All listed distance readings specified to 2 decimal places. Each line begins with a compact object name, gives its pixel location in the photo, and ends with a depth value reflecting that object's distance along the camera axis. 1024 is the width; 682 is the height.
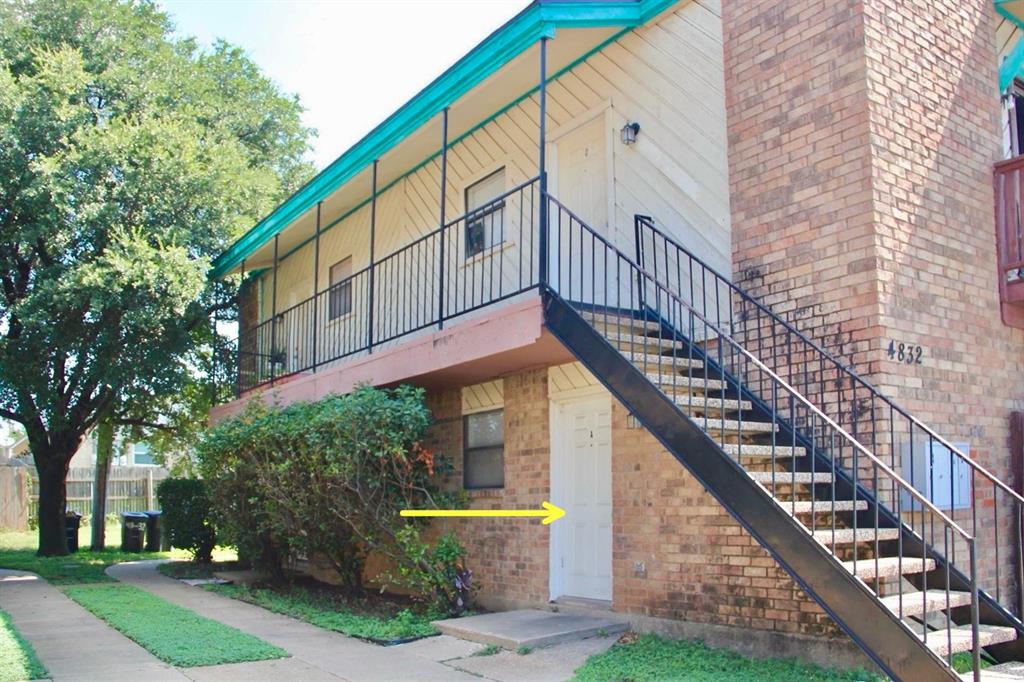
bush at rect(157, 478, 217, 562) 15.67
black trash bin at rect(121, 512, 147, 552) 18.86
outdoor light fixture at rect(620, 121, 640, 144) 8.87
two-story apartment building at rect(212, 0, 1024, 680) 6.34
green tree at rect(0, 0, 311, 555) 13.29
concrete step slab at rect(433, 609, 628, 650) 7.64
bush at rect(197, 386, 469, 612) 9.12
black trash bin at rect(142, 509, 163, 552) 19.08
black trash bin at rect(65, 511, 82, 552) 18.73
